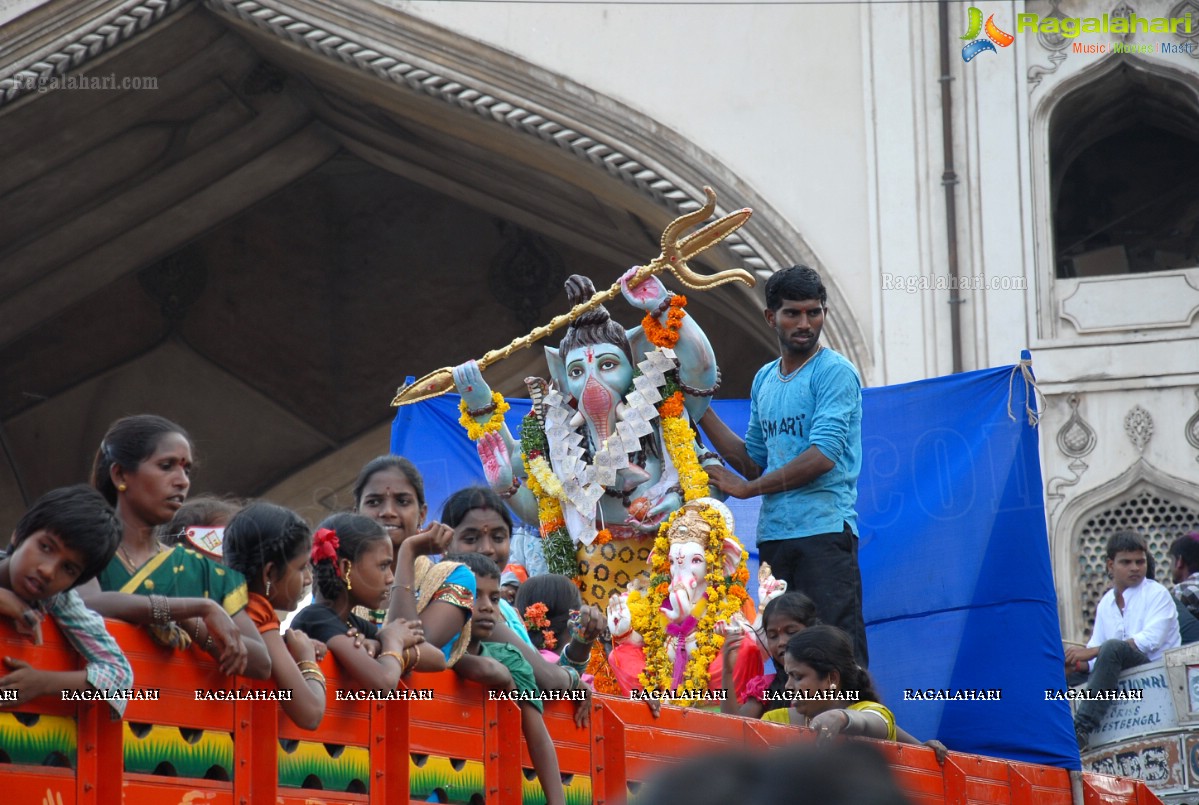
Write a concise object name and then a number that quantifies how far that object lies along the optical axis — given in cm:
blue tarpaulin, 1484
